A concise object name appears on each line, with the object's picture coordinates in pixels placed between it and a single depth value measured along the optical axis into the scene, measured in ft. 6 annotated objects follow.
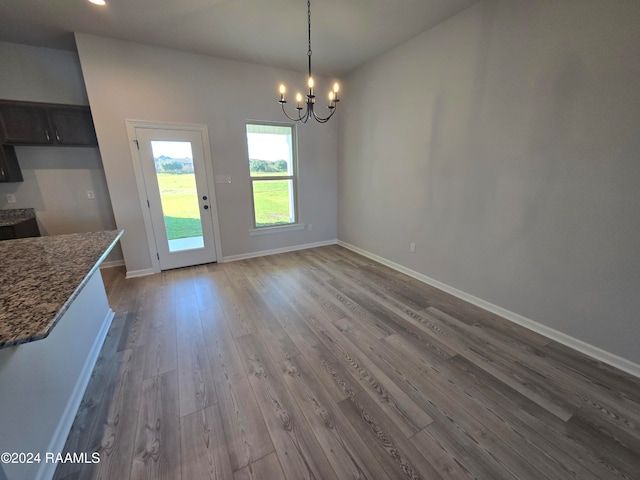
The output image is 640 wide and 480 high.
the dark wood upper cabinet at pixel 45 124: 9.84
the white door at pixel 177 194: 11.15
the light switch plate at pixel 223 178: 12.47
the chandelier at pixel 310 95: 7.30
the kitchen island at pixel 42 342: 3.15
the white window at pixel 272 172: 13.32
